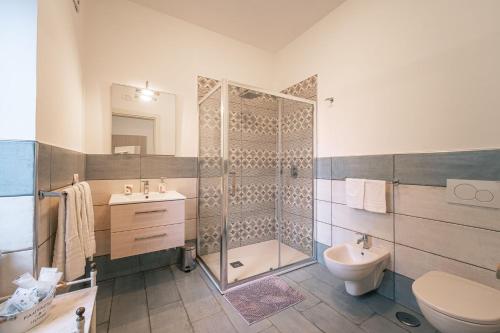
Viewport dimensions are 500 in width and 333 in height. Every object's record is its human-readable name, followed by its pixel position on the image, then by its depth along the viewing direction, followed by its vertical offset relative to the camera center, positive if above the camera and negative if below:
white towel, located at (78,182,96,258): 1.34 -0.36
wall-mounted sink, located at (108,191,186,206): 1.86 -0.29
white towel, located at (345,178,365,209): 1.96 -0.23
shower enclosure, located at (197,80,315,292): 2.22 -0.17
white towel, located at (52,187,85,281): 1.15 -0.41
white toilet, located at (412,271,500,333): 1.03 -0.75
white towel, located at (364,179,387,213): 1.80 -0.24
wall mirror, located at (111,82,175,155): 2.17 +0.52
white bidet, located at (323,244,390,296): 1.62 -0.81
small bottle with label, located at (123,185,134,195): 2.16 -0.22
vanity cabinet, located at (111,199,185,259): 1.81 -0.55
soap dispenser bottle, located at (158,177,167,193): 2.30 -0.20
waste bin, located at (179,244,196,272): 2.26 -1.01
